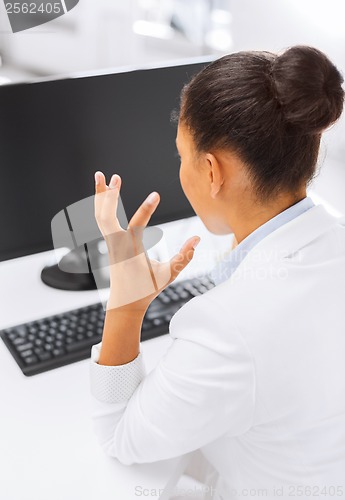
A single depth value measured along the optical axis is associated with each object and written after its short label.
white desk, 1.69
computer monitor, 2.01
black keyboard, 1.92
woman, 1.58
